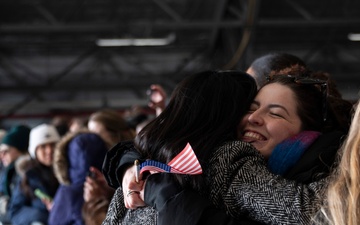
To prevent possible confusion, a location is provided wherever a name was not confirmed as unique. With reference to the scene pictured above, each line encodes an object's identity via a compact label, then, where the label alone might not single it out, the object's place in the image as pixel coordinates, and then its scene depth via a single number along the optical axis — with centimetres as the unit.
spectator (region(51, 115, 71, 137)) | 512
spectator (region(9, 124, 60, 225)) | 383
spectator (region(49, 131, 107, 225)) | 309
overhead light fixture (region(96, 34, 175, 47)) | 1073
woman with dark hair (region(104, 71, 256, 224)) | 159
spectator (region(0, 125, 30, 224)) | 462
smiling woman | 145
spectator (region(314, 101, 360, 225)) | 124
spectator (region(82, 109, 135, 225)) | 272
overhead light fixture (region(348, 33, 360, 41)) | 1155
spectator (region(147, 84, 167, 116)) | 261
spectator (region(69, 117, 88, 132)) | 467
